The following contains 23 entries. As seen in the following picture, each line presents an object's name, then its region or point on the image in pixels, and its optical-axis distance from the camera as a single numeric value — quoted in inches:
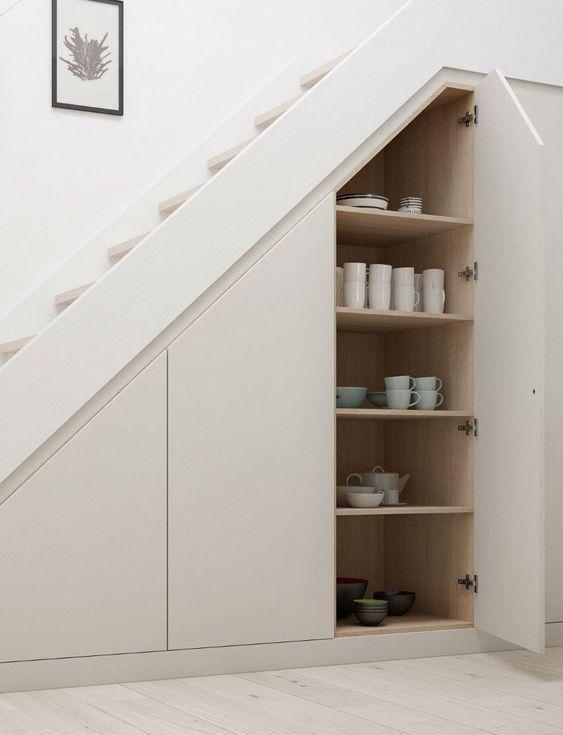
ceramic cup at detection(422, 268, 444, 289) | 144.0
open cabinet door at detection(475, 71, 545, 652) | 128.3
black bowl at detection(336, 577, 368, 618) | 141.5
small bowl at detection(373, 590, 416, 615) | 143.9
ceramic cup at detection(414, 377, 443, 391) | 143.4
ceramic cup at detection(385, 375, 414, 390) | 141.4
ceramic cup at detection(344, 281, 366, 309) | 138.5
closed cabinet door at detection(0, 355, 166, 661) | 114.3
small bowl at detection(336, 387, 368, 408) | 141.0
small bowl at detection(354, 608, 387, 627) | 135.6
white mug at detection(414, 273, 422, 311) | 145.8
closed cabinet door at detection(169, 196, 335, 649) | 123.2
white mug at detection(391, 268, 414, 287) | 142.3
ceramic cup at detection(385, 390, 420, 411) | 141.3
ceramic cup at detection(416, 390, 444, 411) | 142.7
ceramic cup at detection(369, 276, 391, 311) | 140.3
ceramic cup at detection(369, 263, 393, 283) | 139.9
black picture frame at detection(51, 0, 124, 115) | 153.2
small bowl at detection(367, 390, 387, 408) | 146.7
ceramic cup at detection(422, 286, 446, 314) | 144.2
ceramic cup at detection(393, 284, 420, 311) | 142.6
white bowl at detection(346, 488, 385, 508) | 138.4
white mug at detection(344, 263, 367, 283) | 138.7
